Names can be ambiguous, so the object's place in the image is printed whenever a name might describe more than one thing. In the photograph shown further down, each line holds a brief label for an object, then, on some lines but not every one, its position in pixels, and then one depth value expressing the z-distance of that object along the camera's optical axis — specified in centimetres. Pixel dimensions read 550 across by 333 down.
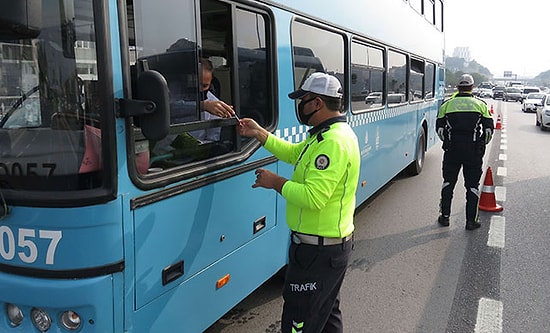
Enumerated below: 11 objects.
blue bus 196
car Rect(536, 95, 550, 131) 1892
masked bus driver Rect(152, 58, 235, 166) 239
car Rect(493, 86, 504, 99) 5642
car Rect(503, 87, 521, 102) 5116
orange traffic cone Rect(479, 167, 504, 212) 678
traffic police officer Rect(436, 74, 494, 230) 567
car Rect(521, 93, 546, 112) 3170
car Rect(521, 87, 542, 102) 4859
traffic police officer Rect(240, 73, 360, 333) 243
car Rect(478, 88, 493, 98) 6042
